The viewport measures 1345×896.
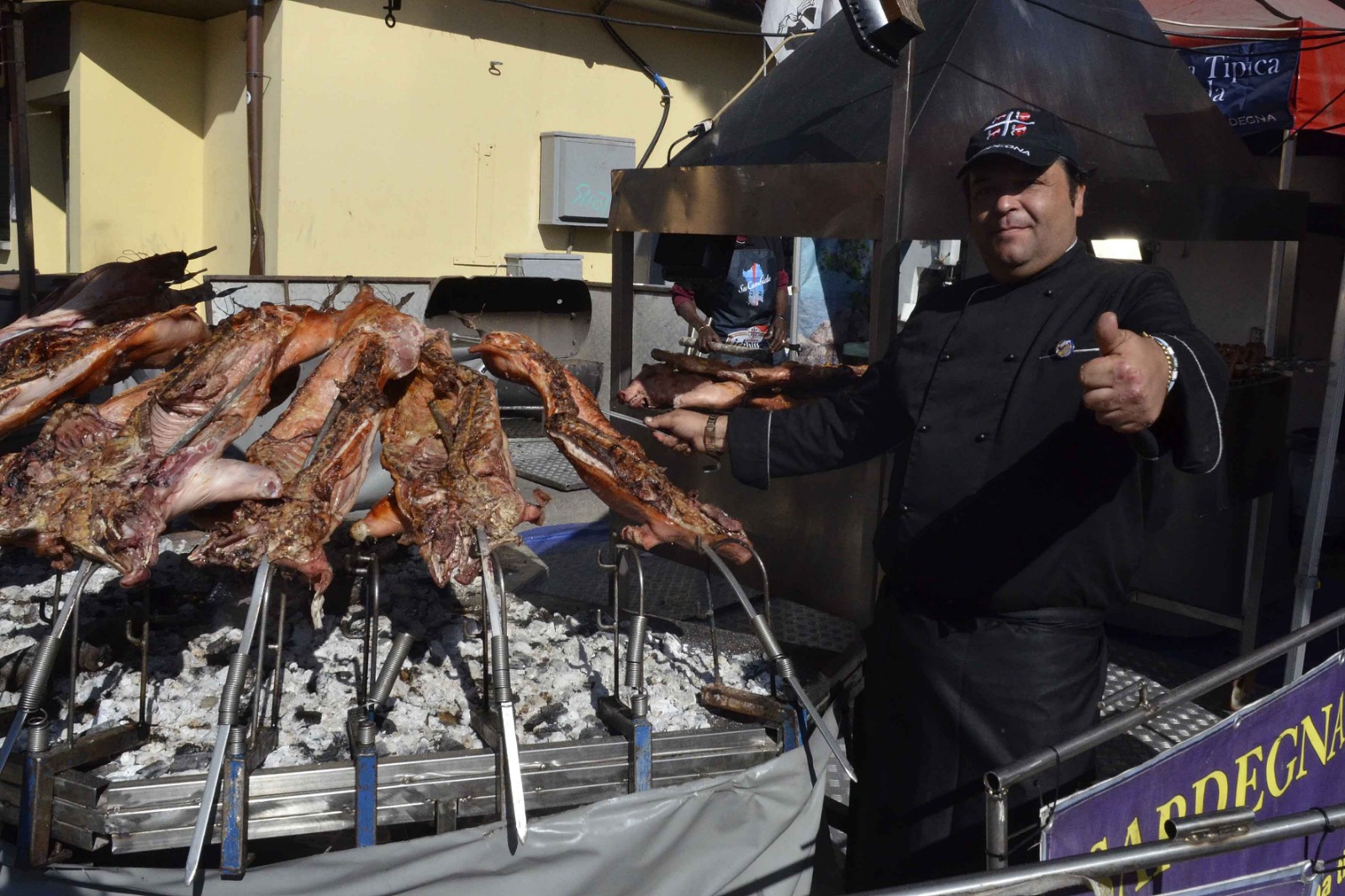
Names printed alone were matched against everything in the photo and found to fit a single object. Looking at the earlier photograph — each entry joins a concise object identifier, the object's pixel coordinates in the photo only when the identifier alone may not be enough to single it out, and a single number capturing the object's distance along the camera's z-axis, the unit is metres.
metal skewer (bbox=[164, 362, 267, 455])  2.81
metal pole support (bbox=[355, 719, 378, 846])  2.66
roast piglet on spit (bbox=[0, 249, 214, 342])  3.78
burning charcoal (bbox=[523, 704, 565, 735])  3.15
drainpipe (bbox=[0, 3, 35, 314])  4.70
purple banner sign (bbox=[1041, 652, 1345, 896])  2.08
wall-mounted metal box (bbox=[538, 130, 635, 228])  9.37
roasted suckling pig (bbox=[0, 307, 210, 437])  3.14
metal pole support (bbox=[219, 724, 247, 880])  2.49
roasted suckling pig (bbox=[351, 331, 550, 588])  2.73
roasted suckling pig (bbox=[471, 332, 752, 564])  3.08
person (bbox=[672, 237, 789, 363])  7.46
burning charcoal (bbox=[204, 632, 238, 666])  3.47
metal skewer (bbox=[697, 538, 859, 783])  2.82
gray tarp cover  2.49
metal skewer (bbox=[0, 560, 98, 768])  2.55
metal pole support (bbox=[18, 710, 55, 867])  2.51
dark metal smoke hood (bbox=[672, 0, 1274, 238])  3.45
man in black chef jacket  2.70
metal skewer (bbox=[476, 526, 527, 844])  2.44
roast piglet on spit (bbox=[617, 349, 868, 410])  3.95
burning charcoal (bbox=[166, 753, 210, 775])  2.79
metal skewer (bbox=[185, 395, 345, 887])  2.28
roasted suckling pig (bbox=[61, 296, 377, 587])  2.57
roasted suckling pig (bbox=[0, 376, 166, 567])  2.58
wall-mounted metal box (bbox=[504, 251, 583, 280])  9.40
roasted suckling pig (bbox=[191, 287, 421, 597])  2.62
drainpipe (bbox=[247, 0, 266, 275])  7.83
